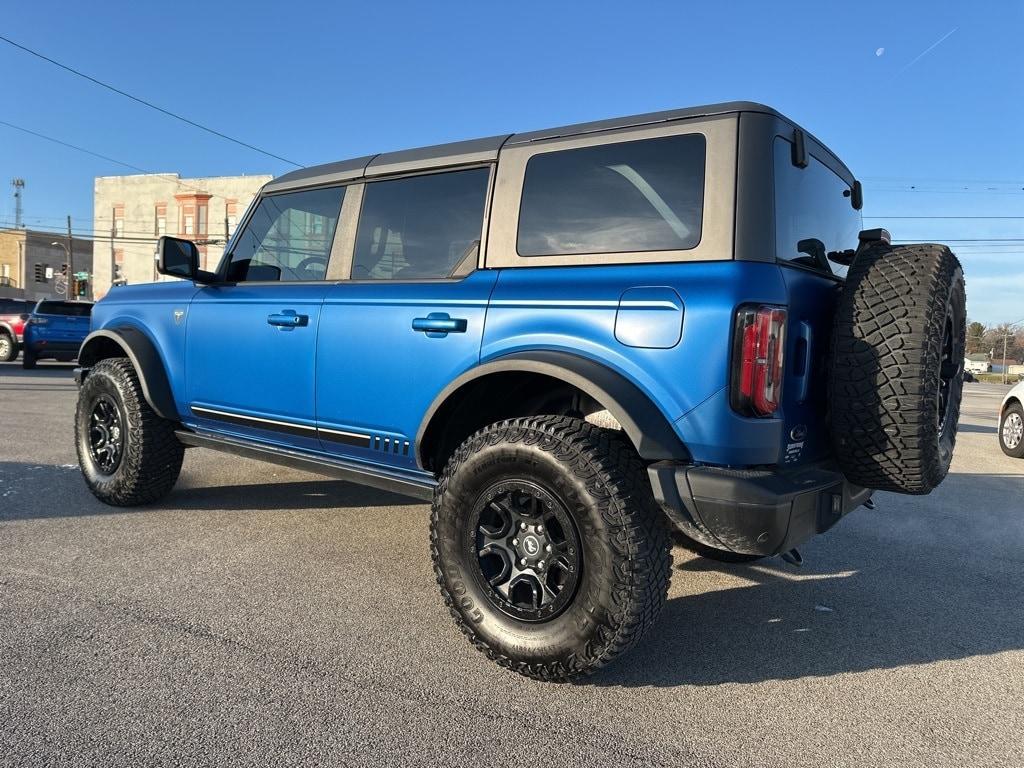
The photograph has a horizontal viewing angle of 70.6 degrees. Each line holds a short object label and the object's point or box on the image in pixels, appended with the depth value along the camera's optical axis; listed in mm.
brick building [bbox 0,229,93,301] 63403
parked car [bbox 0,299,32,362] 17469
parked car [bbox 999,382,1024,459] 8477
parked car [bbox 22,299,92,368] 16000
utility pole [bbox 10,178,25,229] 77812
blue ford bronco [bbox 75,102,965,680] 2385
